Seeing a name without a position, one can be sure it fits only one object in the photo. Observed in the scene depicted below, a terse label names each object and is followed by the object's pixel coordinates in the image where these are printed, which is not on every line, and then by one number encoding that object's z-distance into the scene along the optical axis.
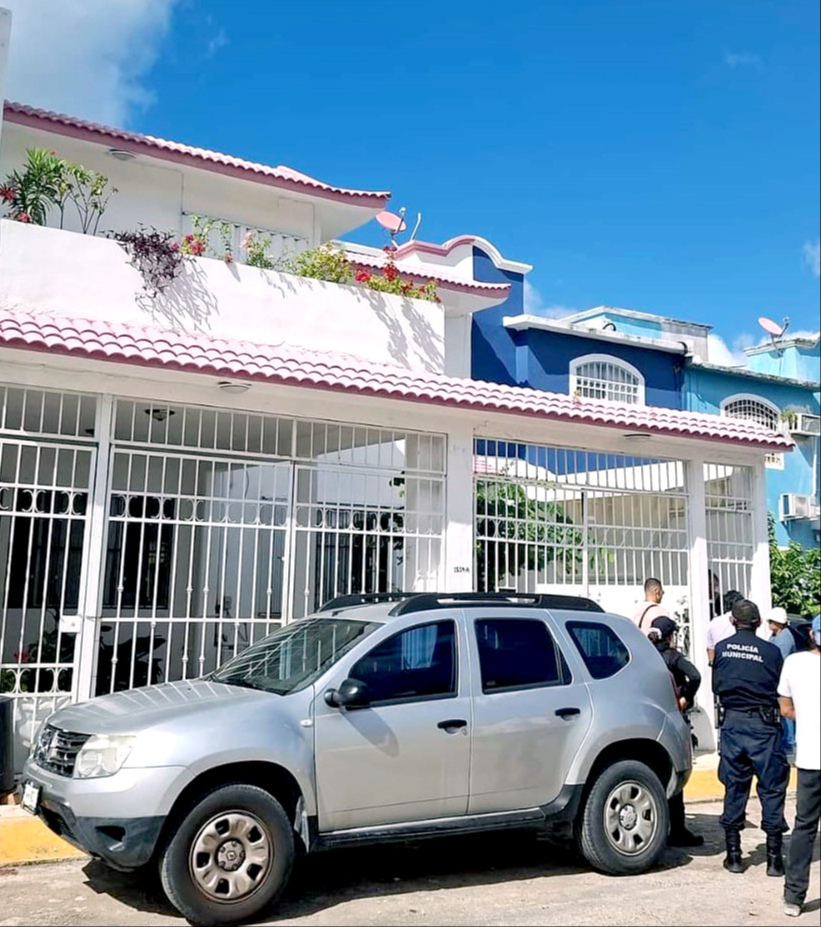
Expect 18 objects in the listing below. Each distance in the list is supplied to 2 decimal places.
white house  8.05
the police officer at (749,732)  6.01
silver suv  4.91
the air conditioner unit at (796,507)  21.27
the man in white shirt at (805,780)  5.25
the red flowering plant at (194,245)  10.61
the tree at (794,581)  17.59
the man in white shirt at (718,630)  10.00
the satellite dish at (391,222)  17.55
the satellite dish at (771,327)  23.66
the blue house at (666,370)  19.53
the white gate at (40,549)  7.77
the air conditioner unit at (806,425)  22.03
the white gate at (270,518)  8.68
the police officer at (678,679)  6.91
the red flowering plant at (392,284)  11.67
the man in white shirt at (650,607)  8.70
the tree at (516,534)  10.12
